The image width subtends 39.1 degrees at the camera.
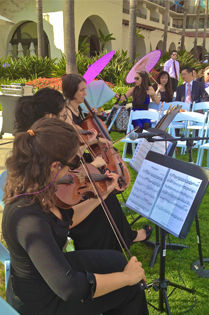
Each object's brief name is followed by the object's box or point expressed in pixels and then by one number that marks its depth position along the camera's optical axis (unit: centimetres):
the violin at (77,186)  204
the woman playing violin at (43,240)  123
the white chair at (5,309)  107
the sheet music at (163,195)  172
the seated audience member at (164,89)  621
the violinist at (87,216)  222
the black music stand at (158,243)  206
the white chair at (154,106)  570
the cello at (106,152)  295
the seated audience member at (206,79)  651
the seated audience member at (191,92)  637
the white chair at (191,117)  486
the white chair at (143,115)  469
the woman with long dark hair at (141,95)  520
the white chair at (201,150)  436
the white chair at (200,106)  564
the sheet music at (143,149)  266
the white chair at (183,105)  548
